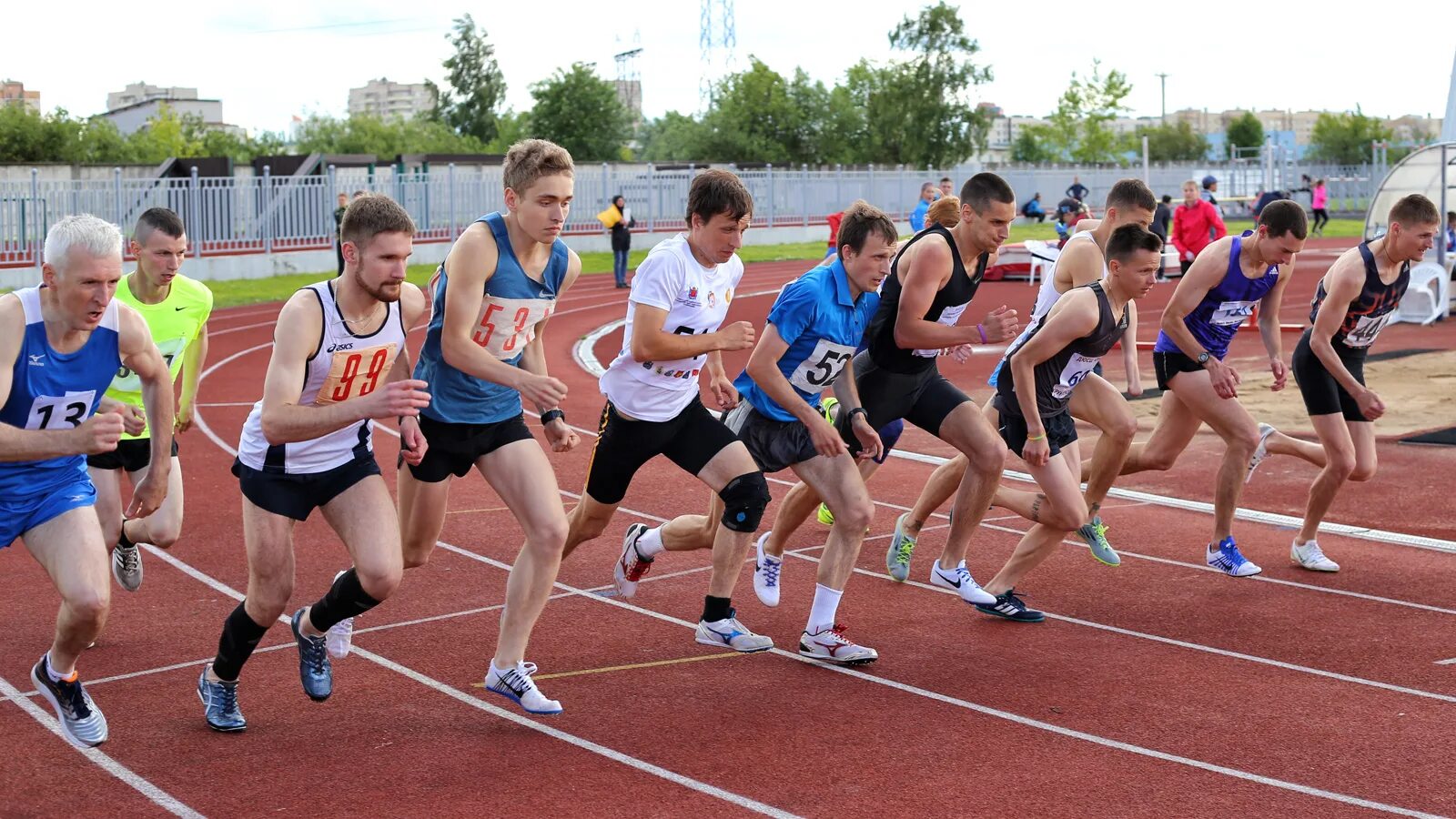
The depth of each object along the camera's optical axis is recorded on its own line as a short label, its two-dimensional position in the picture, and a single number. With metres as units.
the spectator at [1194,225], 21.14
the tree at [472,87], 98.50
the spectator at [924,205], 19.67
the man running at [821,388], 5.91
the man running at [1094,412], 7.41
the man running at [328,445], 4.77
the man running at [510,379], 5.20
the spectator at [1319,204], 41.22
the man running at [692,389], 5.71
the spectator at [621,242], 27.41
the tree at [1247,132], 85.56
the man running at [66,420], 4.54
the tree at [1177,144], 81.56
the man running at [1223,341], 7.30
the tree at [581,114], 71.69
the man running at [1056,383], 6.36
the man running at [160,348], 6.32
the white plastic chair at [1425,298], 19.84
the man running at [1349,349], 7.37
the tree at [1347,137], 75.82
